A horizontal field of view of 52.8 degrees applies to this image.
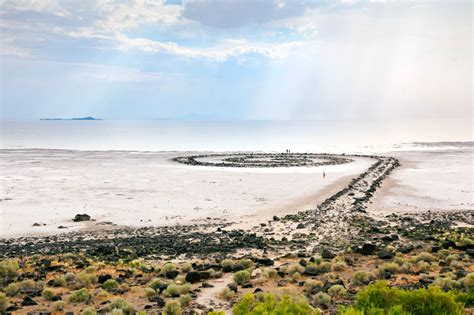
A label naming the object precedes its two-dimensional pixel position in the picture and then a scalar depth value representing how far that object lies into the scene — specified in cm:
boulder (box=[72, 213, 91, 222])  2981
